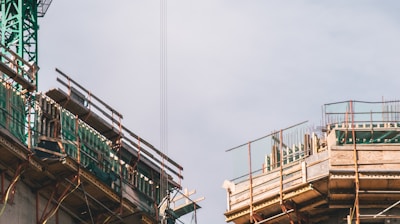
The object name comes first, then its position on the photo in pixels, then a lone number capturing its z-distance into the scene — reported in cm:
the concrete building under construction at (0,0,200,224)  7331
